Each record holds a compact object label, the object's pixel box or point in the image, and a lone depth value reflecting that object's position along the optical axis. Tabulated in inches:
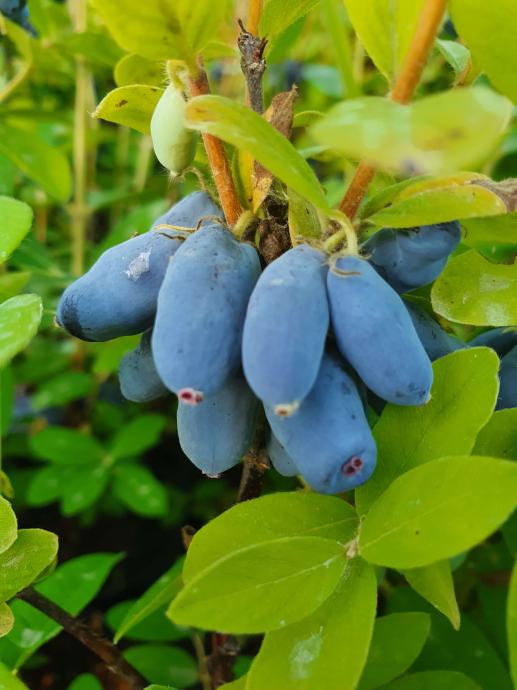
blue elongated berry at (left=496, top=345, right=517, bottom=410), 4.0
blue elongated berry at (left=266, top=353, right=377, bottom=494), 2.9
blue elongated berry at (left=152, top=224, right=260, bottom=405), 2.8
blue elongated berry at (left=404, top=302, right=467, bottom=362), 3.7
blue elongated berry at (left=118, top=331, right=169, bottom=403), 3.7
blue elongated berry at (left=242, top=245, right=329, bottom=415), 2.7
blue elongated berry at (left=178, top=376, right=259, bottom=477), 3.3
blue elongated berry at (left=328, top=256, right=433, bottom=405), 2.9
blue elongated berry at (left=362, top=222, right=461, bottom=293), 3.2
